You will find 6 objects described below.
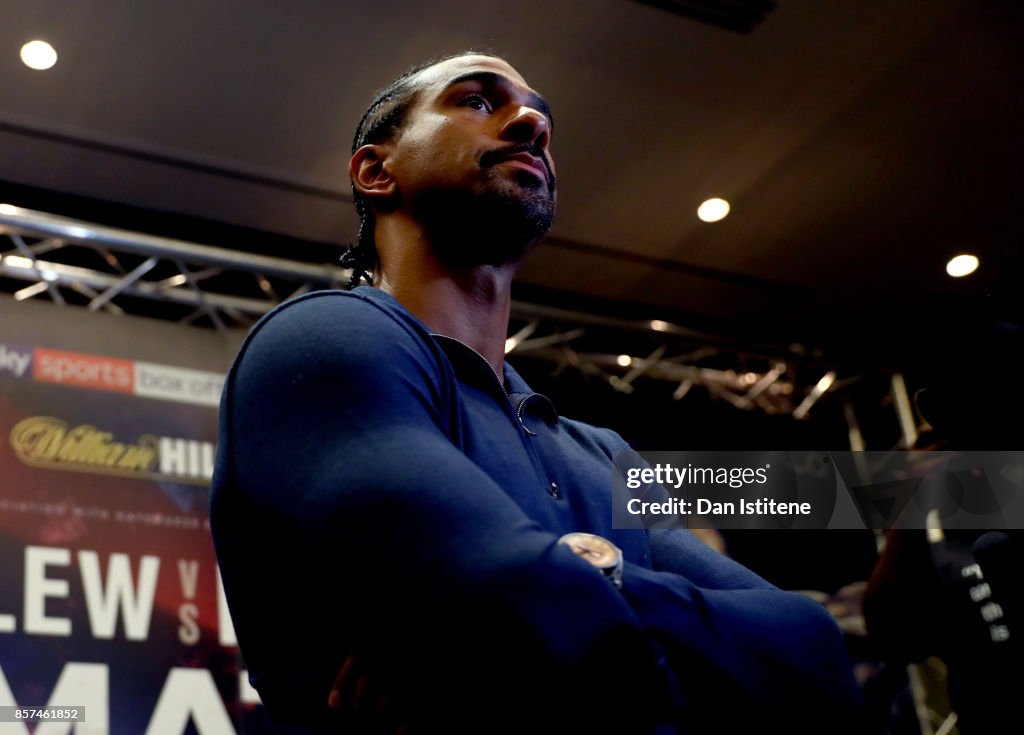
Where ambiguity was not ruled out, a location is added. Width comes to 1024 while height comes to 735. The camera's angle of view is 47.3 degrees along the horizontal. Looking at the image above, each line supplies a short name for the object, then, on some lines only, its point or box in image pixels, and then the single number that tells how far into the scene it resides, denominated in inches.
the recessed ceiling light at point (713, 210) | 212.5
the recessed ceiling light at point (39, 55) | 166.2
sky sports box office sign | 145.1
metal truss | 179.3
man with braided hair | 32.2
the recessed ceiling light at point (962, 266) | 233.6
